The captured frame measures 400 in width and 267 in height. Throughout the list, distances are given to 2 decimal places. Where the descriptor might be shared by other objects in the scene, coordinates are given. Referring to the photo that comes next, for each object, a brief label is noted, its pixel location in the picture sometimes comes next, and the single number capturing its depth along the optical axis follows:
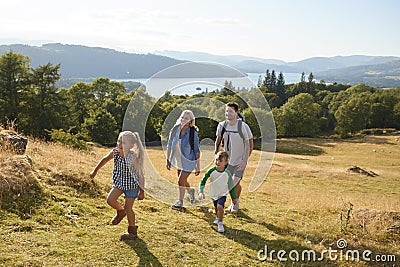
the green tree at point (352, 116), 81.50
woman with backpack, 9.05
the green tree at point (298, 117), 76.75
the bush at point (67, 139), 25.44
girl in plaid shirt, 6.43
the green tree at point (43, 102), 43.31
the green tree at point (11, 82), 41.94
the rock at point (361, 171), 31.77
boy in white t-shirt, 7.65
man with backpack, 8.66
